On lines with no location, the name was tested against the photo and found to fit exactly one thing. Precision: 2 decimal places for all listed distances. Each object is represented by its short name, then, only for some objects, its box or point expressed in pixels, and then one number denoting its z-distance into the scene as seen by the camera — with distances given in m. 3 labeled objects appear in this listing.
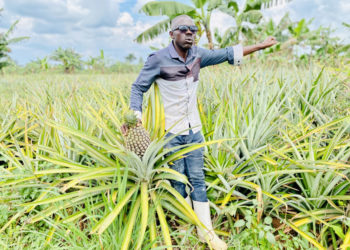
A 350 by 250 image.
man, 1.77
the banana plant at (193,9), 9.18
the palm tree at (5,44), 16.91
